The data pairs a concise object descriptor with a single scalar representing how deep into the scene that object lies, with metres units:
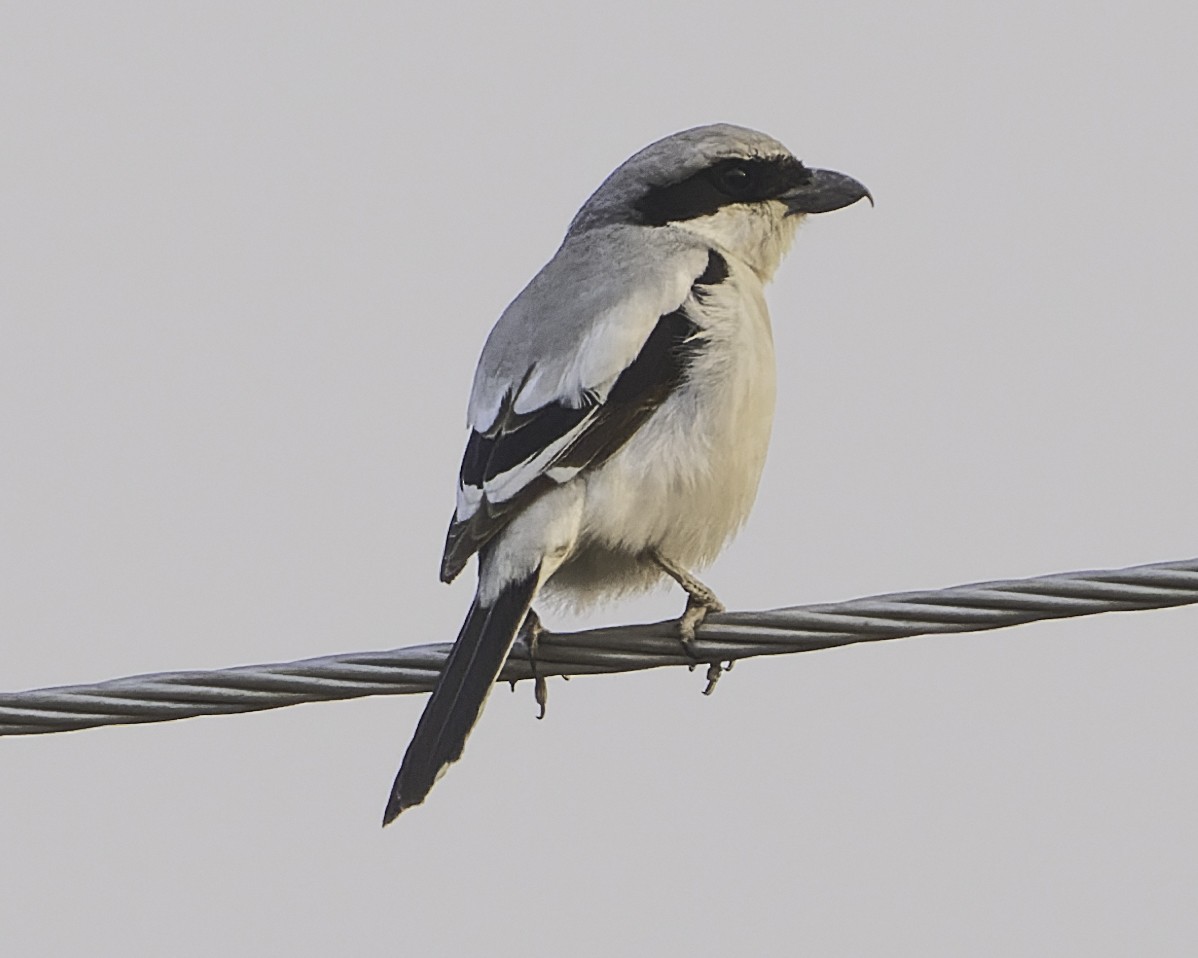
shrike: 8.23
